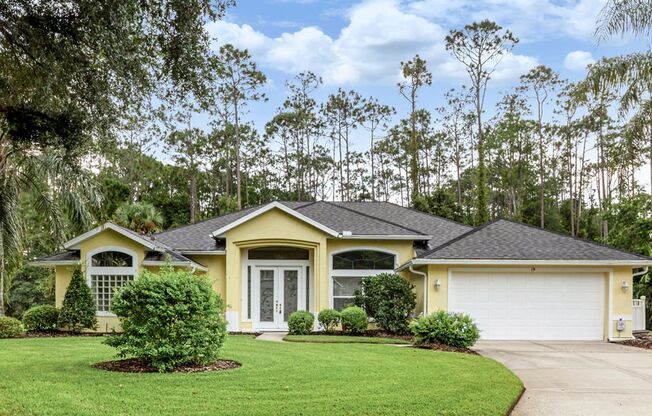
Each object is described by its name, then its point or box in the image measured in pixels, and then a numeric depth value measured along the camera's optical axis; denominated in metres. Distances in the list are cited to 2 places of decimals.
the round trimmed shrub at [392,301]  17.83
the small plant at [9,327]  16.66
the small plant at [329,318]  18.08
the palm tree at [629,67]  15.14
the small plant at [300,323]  17.84
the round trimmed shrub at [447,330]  13.67
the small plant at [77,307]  17.81
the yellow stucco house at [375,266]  17.48
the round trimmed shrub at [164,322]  9.75
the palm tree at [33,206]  16.17
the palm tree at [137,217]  23.83
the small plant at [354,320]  17.55
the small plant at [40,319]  17.92
